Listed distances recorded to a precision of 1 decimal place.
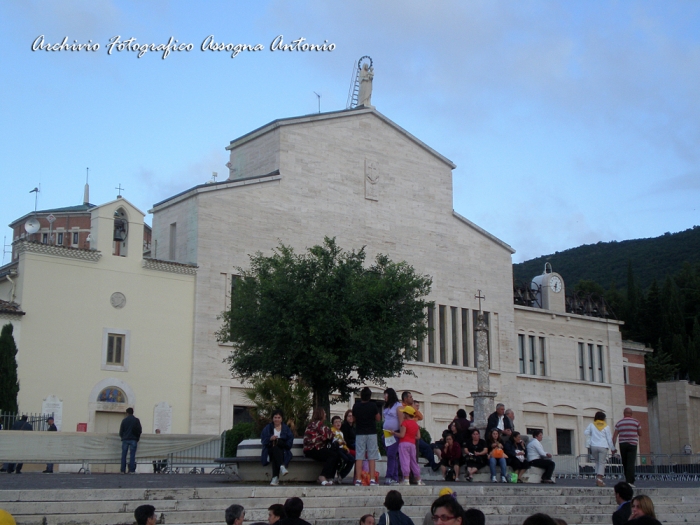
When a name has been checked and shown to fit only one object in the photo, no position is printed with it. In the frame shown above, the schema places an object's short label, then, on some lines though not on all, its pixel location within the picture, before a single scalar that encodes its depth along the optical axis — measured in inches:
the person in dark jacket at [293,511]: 328.2
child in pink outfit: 594.2
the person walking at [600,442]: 672.4
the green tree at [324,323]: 1031.6
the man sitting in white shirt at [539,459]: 770.2
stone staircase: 425.4
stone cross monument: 1177.4
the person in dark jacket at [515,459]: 773.3
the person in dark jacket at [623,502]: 390.6
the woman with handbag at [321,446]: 611.5
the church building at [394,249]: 1364.4
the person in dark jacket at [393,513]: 366.0
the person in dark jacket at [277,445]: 595.8
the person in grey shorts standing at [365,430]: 586.6
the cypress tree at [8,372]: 1111.6
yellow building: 1176.2
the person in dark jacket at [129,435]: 850.8
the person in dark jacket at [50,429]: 940.6
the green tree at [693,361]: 2399.1
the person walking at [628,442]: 660.7
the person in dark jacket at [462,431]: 774.5
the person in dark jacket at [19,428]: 886.4
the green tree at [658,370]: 2279.8
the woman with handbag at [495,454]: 748.0
